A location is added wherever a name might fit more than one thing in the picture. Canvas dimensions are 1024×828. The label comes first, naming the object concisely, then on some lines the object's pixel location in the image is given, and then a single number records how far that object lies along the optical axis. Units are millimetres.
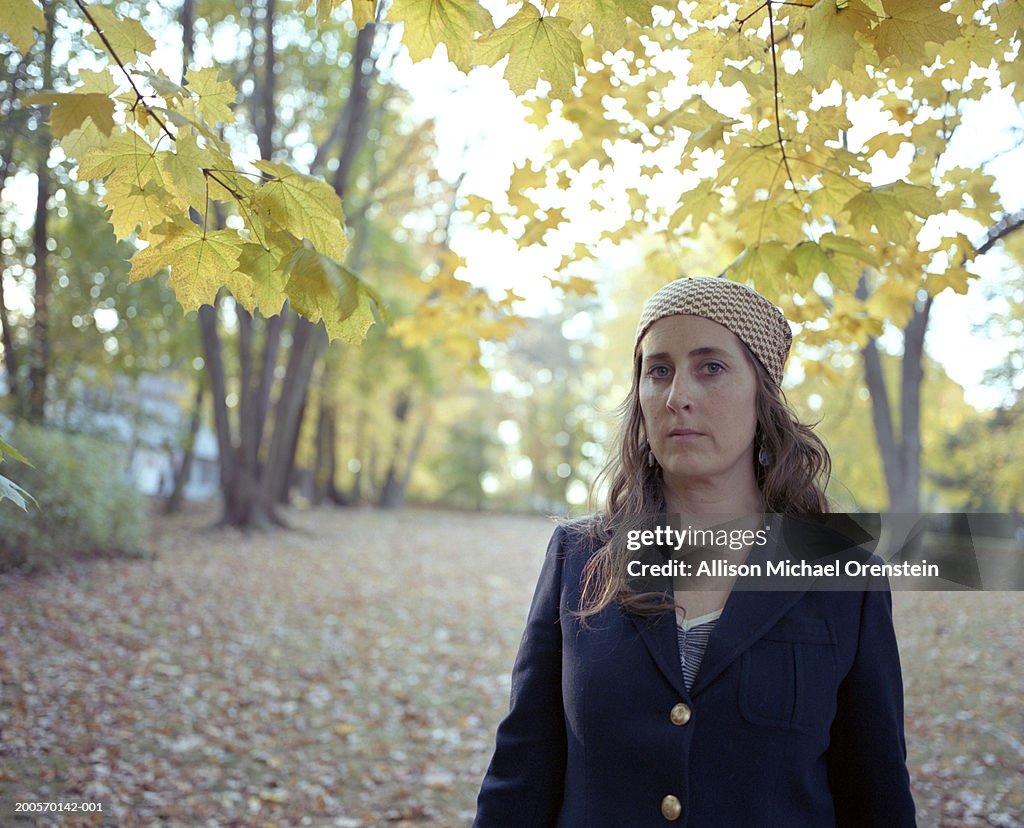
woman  1713
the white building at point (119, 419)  11609
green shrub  8406
